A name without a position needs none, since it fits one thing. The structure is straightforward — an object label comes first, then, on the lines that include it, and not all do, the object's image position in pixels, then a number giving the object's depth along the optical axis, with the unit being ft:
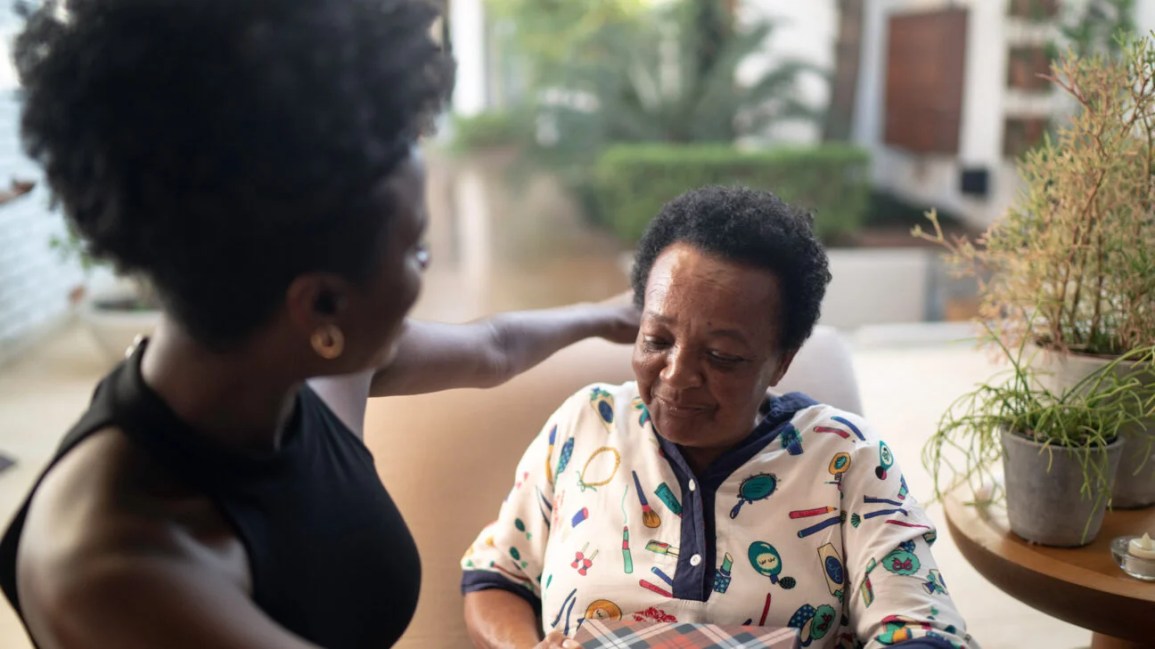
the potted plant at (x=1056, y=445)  4.54
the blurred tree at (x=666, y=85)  24.34
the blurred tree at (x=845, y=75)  25.25
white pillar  29.04
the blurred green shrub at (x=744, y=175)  21.04
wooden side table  4.36
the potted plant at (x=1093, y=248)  4.66
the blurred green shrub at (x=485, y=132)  27.12
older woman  4.00
